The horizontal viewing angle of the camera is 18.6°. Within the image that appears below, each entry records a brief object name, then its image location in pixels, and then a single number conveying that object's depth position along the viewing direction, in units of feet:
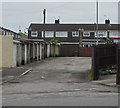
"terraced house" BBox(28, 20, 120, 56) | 274.16
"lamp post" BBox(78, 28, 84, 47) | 237.53
